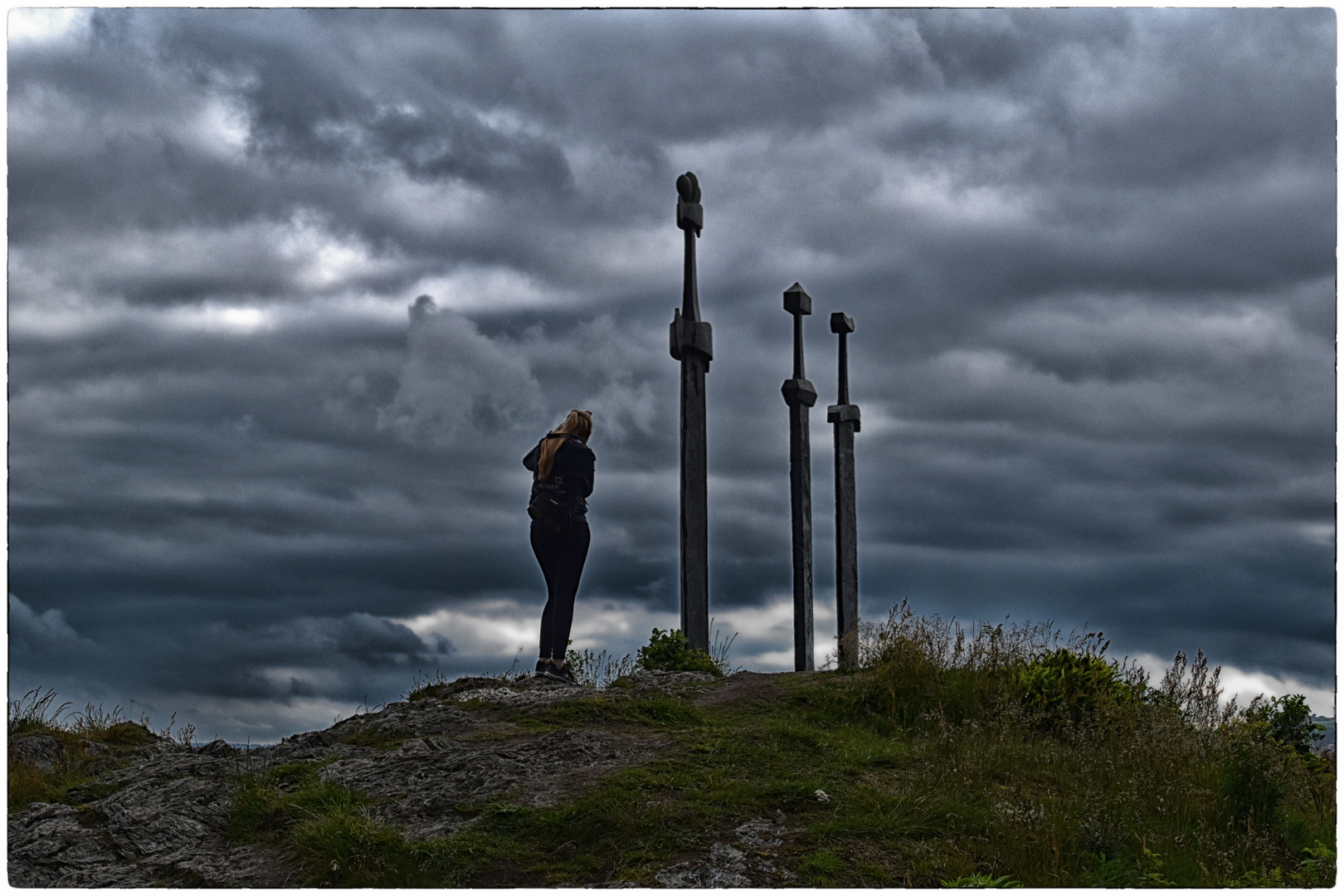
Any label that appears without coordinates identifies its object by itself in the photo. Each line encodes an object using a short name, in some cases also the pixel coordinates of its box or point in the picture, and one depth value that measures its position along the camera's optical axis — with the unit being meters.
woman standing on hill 11.27
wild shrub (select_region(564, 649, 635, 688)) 12.06
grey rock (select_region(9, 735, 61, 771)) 9.91
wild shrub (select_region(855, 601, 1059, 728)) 10.01
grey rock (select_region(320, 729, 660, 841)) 7.21
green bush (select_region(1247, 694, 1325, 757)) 9.30
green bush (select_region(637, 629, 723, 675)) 11.94
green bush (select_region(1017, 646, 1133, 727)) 9.88
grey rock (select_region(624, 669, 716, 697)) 10.62
